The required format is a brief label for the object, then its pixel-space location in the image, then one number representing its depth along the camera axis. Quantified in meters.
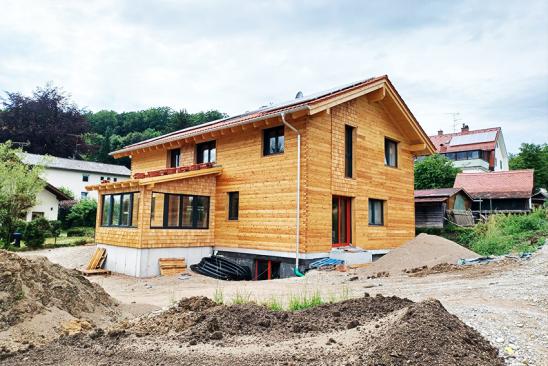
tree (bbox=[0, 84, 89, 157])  41.16
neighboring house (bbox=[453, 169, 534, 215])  30.80
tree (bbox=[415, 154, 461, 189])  33.78
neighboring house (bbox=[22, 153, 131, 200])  37.84
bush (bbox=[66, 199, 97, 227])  28.20
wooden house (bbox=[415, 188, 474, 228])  24.03
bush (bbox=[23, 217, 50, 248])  20.16
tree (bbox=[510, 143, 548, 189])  42.09
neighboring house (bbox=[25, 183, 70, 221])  29.44
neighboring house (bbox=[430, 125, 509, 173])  43.59
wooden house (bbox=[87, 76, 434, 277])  12.63
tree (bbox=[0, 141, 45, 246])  18.94
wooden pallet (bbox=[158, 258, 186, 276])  12.99
